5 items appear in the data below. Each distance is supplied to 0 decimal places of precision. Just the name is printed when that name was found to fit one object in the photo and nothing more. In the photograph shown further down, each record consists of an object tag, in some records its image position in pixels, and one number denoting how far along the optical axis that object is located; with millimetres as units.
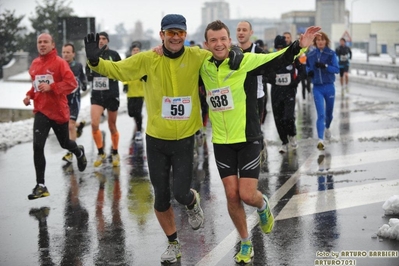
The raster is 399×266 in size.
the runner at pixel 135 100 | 13570
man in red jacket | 8422
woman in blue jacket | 11219
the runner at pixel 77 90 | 11141
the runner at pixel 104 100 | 10656
